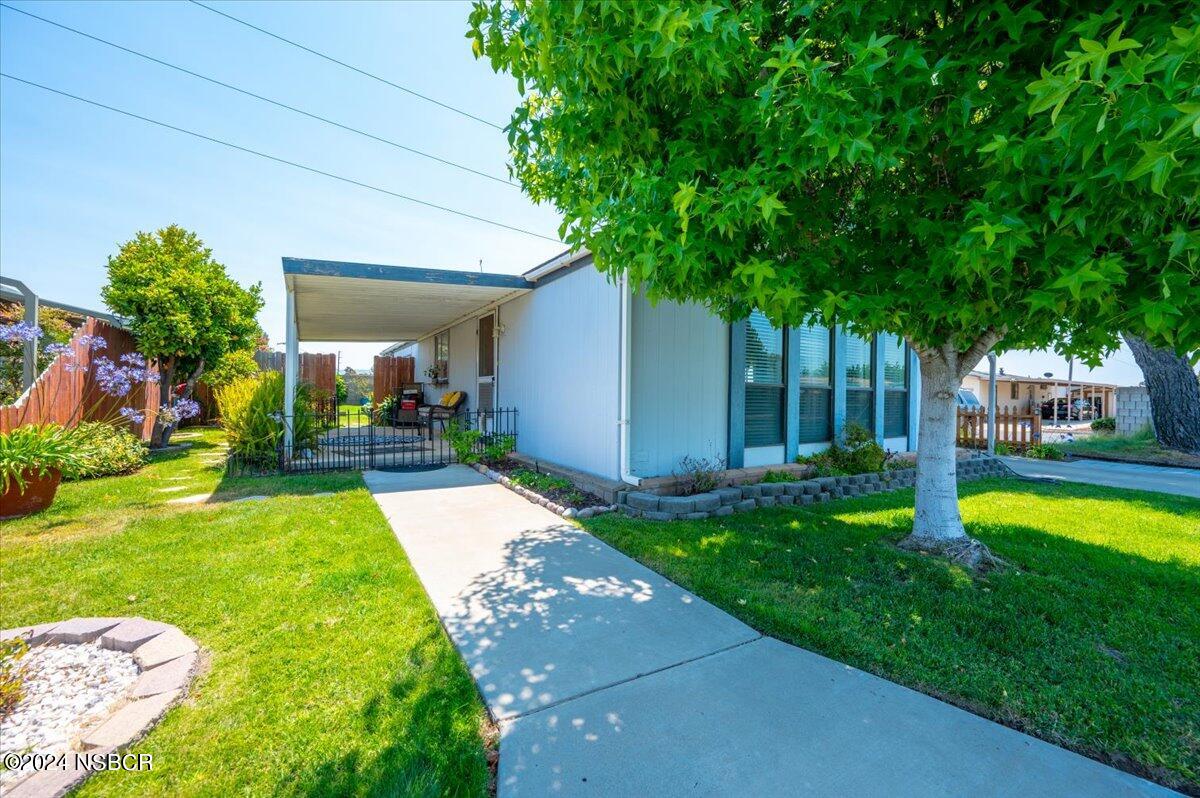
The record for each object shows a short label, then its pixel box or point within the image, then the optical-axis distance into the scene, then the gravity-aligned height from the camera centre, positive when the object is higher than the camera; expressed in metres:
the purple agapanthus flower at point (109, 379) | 6.19 +0.34
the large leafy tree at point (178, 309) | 8.55 +1.77
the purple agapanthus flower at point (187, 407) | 7.85 -0.04
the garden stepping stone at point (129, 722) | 1.84 -1.27
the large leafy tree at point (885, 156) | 1.92 +1.29
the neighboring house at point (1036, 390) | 22.84 +0.87
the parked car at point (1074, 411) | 24.52 -0.19
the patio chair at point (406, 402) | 12.34 +0.01
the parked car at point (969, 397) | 20.06 +0.42
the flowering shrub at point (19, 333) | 5.29 +0.81
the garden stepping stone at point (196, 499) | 5.49 -1.09
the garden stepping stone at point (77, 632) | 2.61 -1.24
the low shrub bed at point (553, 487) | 5.56 -1.04
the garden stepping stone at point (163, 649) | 2.38 -1.25
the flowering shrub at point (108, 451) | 6.30 -0.66
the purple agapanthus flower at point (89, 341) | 7.01 +0.94
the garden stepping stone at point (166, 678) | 2.16 -1.27
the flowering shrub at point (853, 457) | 7.33 -0.78
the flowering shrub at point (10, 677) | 2.02 -1.18
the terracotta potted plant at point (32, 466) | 4.62 -0.61
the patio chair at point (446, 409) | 11.07 -0.09
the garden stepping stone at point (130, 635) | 2.55 -1.24
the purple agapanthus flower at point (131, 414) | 6.39 -0.14
